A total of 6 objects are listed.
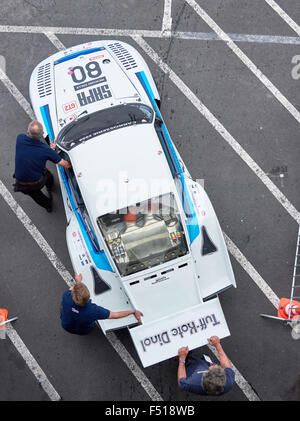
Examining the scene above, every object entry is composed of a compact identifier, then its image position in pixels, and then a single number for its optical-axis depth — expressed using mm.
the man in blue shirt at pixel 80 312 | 4836
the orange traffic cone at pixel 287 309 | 5935
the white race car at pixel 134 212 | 5352
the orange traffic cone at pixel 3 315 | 6152
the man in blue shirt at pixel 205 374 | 4664
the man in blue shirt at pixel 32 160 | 5320
